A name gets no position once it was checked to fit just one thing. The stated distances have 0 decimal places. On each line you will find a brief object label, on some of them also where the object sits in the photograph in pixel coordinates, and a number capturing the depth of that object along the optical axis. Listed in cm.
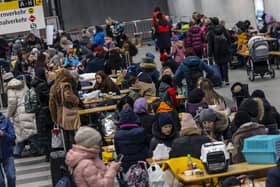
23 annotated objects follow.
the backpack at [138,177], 919
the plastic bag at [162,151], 998
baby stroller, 2069
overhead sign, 2180
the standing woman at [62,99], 1408
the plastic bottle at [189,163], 866
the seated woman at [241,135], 934
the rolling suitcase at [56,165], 1062
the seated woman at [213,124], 1081
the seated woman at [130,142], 1028
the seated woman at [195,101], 1291
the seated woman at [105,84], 1645
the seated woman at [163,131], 995
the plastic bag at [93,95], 1636
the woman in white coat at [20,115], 1517
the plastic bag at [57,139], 1450
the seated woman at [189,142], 936
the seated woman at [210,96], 1301
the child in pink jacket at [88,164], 778
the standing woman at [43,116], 1482
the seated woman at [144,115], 1166
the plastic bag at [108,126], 1353
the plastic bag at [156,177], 882
